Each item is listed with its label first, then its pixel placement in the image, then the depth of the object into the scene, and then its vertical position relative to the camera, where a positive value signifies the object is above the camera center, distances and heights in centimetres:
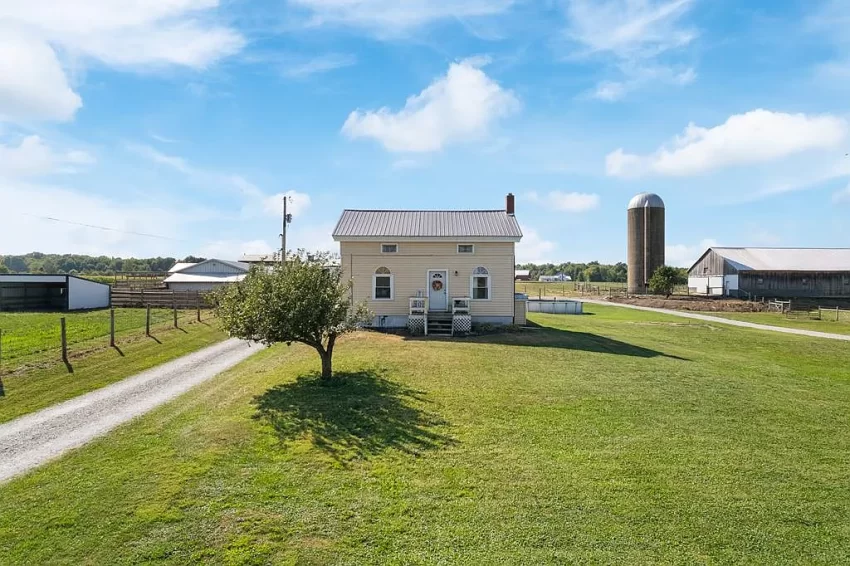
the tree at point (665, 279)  4544 +77
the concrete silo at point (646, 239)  5191 +539
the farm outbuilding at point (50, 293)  3042 -52
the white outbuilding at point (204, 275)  4372 +109
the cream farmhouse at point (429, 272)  2134 +66
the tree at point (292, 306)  1170 -51
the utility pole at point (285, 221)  3756 +531
